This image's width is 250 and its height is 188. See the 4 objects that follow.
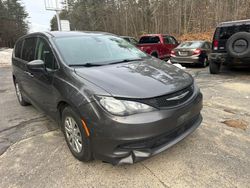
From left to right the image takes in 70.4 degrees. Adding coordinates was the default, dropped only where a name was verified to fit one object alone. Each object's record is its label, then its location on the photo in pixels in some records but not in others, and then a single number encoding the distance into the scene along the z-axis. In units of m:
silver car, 7.55
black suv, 4.96
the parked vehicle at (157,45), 8.60
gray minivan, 1.75
